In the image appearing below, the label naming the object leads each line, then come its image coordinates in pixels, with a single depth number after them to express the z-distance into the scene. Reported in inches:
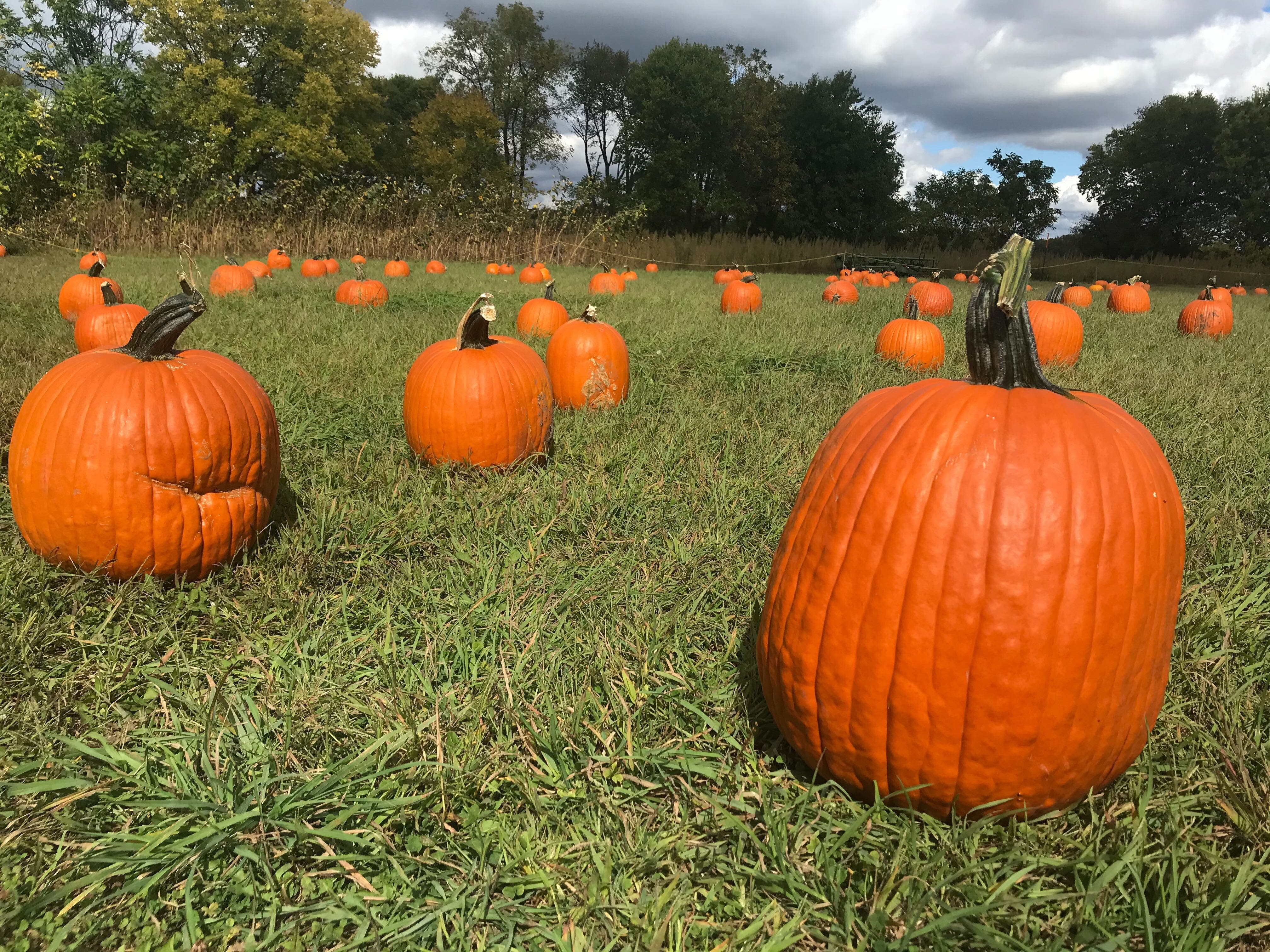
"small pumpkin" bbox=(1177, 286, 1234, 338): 321.1
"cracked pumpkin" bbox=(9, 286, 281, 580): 92.1
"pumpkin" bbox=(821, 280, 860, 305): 423.8
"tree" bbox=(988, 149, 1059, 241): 1932.8
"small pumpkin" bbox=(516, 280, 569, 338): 257.0
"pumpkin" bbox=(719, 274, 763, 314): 355.6
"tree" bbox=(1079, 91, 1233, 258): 1536.7
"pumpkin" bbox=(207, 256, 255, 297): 353.7
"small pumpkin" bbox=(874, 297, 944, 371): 228.8
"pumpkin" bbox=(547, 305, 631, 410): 175.6
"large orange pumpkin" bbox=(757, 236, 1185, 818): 55.7
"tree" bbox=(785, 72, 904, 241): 1624.0
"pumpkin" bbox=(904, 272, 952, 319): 358.6
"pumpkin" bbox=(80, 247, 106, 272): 426.9
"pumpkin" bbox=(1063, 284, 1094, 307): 443.5
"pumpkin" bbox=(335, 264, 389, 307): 343.0
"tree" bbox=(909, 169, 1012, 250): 1697.8
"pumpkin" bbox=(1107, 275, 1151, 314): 420.5
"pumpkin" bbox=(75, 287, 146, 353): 203.5
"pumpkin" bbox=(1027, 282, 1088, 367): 232.2
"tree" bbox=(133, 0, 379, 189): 1136.2
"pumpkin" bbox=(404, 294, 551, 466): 134.6
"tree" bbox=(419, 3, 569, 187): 1681.8
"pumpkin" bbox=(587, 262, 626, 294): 452.1
